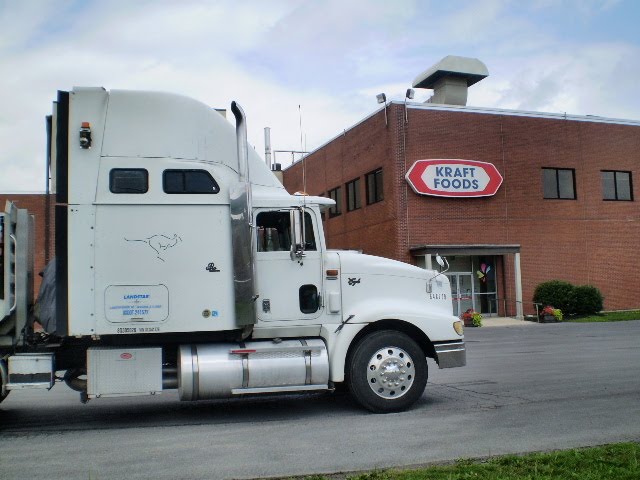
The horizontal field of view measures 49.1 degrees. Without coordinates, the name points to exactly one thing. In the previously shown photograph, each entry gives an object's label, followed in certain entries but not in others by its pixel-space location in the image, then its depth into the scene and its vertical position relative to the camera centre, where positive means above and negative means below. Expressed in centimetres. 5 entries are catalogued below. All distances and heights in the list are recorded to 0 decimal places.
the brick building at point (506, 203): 3117 +417
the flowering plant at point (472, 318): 2888 -107
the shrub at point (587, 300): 3138 -53
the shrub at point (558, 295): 3141 -28
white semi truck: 800 +27
